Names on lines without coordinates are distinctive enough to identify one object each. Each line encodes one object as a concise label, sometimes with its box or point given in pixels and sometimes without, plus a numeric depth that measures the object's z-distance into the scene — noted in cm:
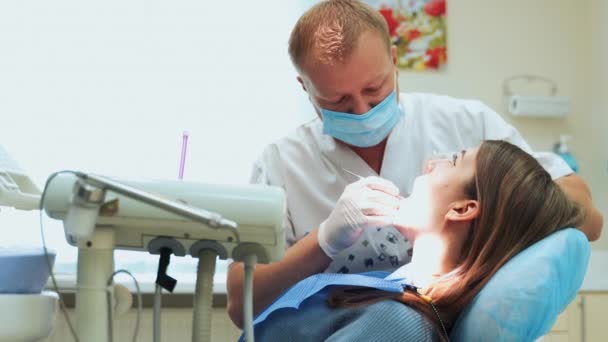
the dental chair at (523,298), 116
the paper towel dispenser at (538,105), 329
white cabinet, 274
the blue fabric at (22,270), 110
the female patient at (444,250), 130
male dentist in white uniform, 152
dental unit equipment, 90
